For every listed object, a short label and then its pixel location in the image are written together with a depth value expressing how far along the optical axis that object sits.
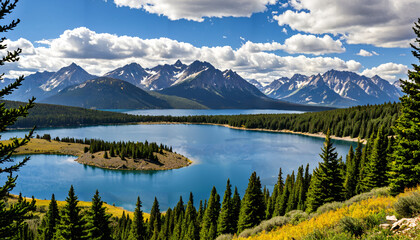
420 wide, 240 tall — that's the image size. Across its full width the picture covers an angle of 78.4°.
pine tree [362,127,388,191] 45.03
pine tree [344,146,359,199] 59.62
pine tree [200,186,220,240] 46.59
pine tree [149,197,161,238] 62.21
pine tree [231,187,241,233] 44.84
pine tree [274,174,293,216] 63.94
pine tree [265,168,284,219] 66.64
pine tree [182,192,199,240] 49.25
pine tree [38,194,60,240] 44.78
